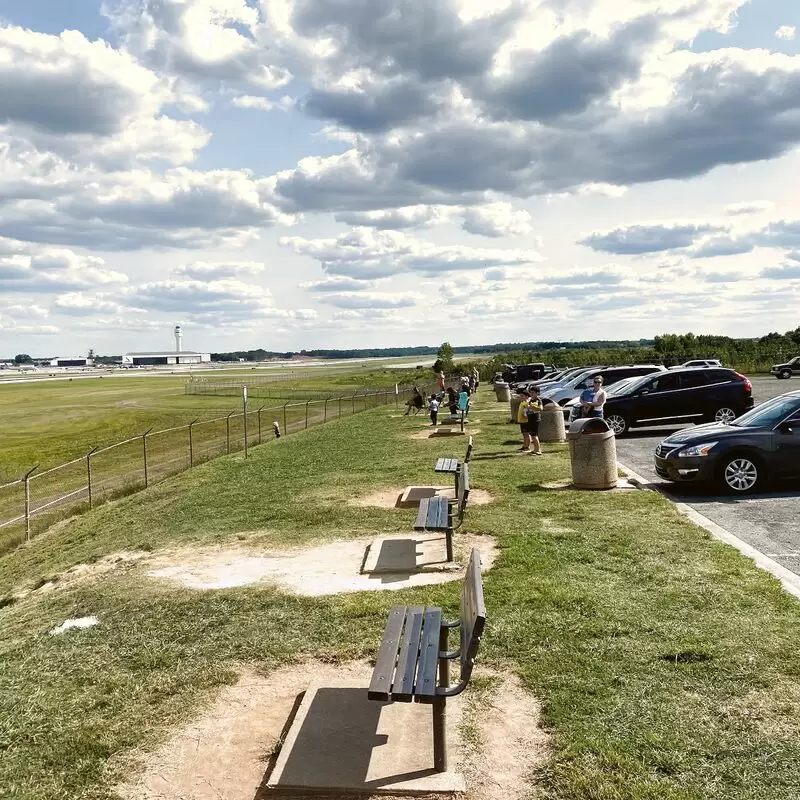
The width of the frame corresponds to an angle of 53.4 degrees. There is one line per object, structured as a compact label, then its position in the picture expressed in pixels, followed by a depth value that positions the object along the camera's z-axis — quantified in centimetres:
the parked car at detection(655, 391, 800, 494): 1196
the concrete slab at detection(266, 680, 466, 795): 414
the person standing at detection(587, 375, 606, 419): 1741
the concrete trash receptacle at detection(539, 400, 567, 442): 1930
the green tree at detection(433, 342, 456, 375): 8752
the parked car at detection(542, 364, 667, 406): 2652
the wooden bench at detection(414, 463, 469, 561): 821
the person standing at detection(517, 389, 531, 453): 1677
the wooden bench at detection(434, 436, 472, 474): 1091
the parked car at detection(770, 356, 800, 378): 4679
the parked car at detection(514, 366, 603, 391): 3150
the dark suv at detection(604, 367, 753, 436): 2064
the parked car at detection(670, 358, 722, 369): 4150
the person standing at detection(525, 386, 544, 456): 1659
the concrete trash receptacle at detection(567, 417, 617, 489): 1220
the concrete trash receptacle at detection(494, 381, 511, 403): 3716
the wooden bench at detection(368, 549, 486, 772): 407
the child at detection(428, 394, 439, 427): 2516
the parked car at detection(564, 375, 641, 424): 1944
